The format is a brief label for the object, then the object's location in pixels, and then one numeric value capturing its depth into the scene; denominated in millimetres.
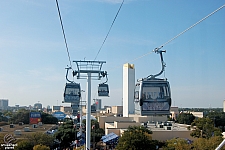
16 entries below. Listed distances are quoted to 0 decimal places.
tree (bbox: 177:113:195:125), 62328
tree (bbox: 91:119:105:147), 36562
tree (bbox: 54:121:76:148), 37625
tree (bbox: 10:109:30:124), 69250
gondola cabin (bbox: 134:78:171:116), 9742
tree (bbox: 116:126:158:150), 22623
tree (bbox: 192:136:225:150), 23062
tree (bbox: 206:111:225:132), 61791
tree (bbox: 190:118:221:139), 31803
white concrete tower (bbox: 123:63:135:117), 73250
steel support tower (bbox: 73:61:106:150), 20934
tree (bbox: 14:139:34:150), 24903
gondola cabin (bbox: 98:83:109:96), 22438
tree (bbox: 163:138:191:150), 23030
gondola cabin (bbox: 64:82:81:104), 19016
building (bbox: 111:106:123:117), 94662
